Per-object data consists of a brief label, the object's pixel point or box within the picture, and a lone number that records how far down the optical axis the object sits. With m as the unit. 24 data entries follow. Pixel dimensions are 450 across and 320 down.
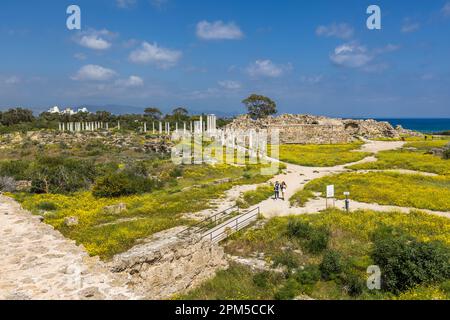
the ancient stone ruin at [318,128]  68.69
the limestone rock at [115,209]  19.78
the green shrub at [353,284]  11.38
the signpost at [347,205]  19.67
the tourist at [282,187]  24.26
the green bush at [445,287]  10.23
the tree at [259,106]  107.19
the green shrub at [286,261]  13.21
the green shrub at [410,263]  11.07
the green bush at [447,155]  40.91
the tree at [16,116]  106.31
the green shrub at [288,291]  10.96
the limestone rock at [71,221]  16.89
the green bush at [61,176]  26.41
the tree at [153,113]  127.56
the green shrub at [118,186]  24.02
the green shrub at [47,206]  20.20
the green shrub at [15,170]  29.85
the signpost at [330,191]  20.30
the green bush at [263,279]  12.05
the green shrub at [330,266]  12.40
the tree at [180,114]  124.04
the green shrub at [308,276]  11.99
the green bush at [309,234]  14.76
